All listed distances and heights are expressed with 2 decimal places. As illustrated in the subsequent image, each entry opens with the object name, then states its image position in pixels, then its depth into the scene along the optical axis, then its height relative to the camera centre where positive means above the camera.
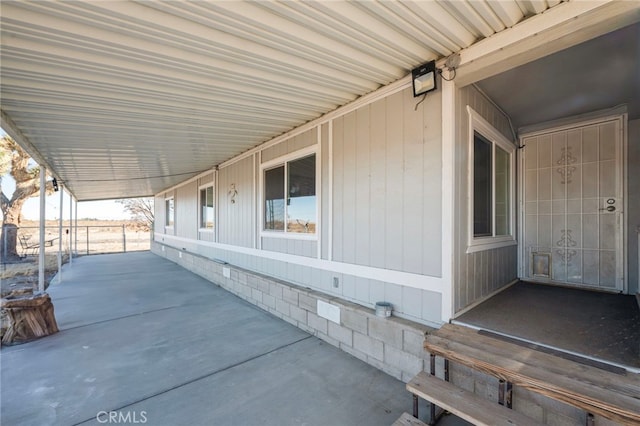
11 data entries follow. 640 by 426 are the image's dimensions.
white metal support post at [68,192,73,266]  9.64 -0.19
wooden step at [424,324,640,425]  1.39 -0.97
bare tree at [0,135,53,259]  10.71 +1.16
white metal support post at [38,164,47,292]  4.81 -0.23
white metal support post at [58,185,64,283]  7.22 -0.60
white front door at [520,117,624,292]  3.48 +0.10
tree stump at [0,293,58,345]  3.55 -1.38
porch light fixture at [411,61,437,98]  2.47 +1.25
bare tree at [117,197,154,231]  21.39 +0.59
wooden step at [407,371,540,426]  1.58 -1.20
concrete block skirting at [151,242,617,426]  1.78 -1.28
